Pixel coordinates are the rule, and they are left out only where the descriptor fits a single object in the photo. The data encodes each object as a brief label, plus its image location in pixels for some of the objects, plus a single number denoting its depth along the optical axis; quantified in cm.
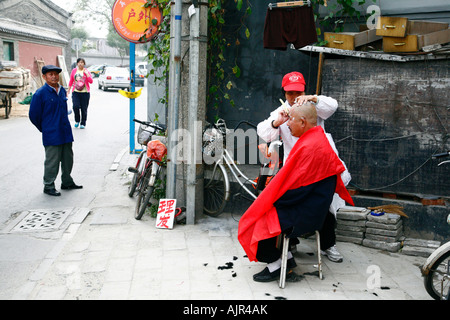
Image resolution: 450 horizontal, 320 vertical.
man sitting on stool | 443
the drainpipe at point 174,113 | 622
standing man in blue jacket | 778
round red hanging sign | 808
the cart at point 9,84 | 1727
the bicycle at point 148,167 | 662
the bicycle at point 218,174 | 650
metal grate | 635
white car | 3344
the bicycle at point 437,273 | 414
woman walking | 1386
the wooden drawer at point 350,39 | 634
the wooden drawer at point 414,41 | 578
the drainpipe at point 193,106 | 614
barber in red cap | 511
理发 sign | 630
